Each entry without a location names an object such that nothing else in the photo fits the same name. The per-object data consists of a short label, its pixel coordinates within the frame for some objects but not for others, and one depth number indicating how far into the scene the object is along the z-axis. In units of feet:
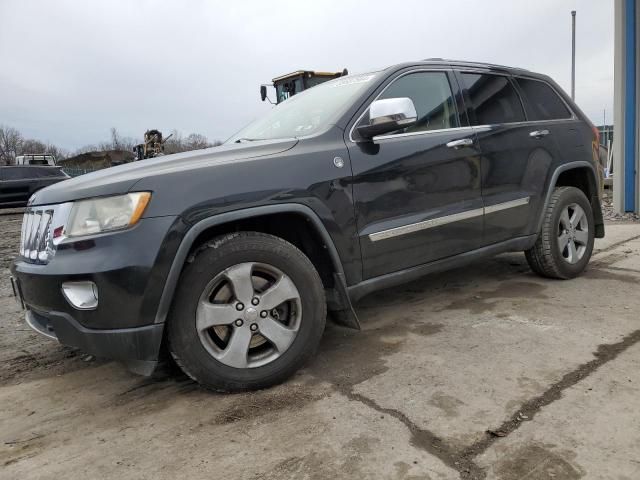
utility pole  64.90
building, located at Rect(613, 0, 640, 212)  24.95
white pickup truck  91.97
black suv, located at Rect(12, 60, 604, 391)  7.48
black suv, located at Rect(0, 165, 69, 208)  48.64
